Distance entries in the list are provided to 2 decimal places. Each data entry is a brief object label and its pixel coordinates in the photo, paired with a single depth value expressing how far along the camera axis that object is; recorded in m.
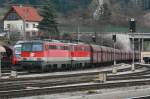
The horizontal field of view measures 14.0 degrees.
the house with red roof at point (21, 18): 134.00
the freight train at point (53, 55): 55.97
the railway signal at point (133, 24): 95.84
